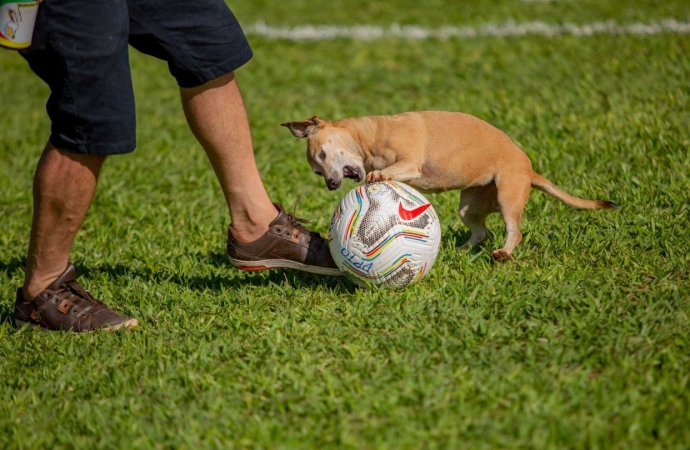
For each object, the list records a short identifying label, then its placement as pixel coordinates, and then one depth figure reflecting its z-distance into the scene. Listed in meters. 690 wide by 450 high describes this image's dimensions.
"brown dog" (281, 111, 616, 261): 9.29
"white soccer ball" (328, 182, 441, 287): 7.89
